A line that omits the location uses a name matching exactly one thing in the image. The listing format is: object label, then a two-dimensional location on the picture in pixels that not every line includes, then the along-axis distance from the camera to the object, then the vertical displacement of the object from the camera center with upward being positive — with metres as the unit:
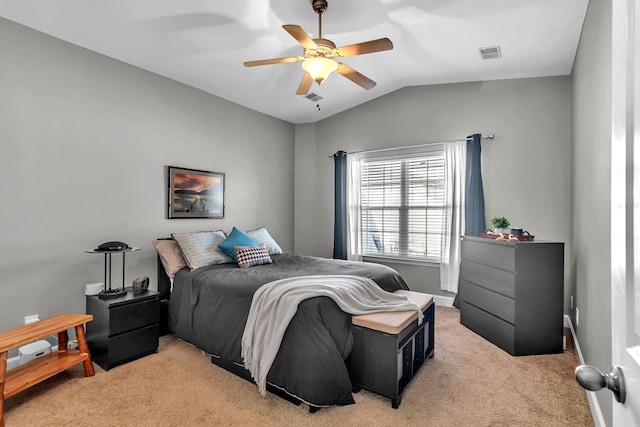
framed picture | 3.67 +0.23
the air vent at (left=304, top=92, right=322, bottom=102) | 4.30 +1.57
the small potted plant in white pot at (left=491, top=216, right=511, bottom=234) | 3.23 -0.10
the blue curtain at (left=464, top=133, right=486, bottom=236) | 3.86 +0.28
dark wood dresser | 2.80 -0.72
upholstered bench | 2.06 -0.92
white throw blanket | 2.09 -0.66
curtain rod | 3.84 +0.92
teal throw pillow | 3.48 -0.32
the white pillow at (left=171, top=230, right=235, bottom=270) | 3.22 -0.38
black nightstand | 2.57 -0.96
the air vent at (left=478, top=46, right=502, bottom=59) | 3.12 +1.59
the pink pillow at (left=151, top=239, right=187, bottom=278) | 3.21 -0.44
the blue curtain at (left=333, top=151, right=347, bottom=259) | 4.89 +0.08
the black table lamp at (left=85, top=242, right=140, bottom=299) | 2.72 -0.33
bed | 2.00 -0.80
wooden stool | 1.99 -1.08
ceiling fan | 2.18 +1.15
